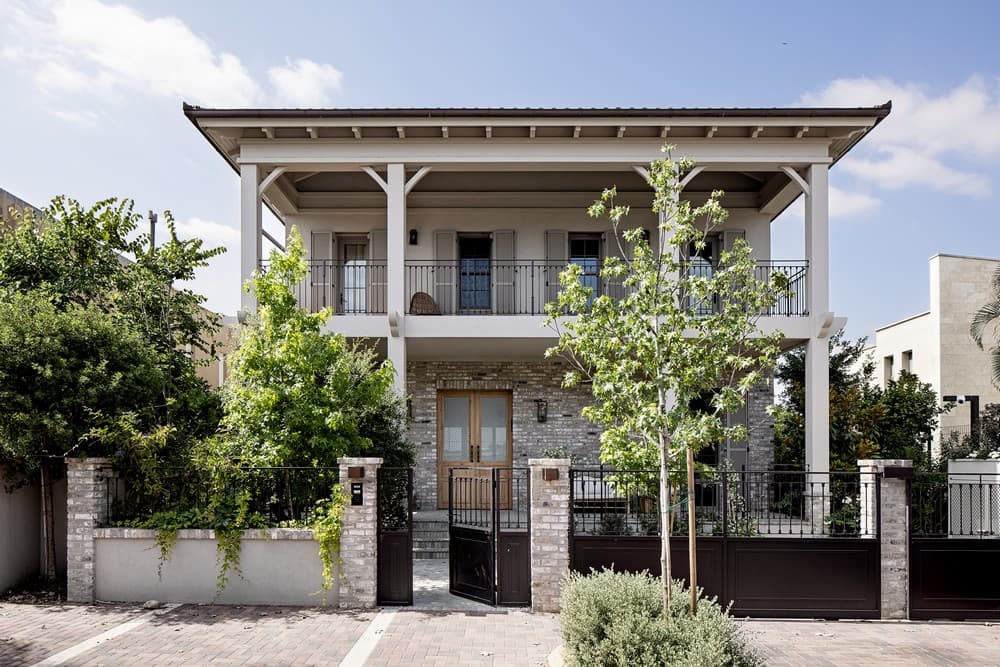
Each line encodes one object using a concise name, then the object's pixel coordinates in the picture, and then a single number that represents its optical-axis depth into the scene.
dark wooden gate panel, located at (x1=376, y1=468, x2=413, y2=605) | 7.53
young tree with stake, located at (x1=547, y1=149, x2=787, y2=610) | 5.64
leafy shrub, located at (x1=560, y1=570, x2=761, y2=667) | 4.89
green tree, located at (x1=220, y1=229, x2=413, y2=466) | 7.73
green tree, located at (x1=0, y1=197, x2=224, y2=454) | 8.62
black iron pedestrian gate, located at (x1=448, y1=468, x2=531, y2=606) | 7.49
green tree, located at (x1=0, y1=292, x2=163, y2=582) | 7.31
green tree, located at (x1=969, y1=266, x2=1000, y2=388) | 15.64
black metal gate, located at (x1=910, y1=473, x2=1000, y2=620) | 7.22
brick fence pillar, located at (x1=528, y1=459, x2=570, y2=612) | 7.32
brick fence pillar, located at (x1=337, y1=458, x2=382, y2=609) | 7.43
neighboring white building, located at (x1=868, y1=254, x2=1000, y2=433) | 20.83
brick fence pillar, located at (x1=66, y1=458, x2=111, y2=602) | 7.65
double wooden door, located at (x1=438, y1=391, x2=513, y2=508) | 13.27
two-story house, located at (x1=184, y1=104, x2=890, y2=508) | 10.75
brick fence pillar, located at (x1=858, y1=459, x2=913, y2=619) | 7.22
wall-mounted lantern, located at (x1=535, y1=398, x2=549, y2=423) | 13.19
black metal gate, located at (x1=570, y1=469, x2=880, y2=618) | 7.25
